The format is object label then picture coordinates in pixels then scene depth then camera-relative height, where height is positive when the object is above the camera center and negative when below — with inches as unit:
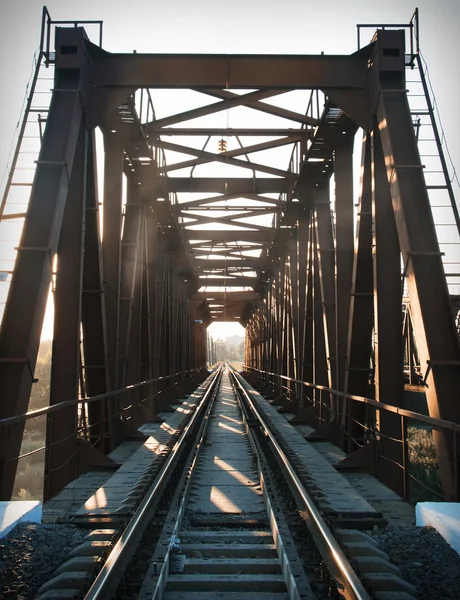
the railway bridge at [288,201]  272.1 +124.6
